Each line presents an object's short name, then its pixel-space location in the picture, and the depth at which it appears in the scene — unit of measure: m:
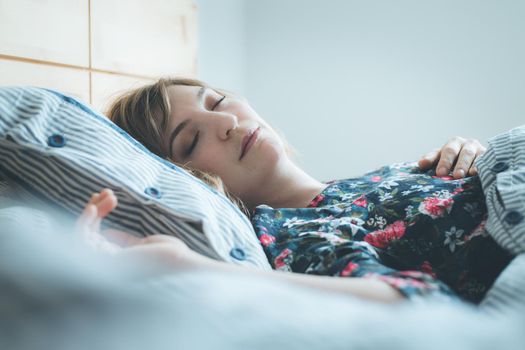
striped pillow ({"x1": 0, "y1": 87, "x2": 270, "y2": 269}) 0.60
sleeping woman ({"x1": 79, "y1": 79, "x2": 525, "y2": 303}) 0.49
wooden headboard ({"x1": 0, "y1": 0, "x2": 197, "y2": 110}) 1.14
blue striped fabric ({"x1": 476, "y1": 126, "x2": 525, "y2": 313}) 0.41
